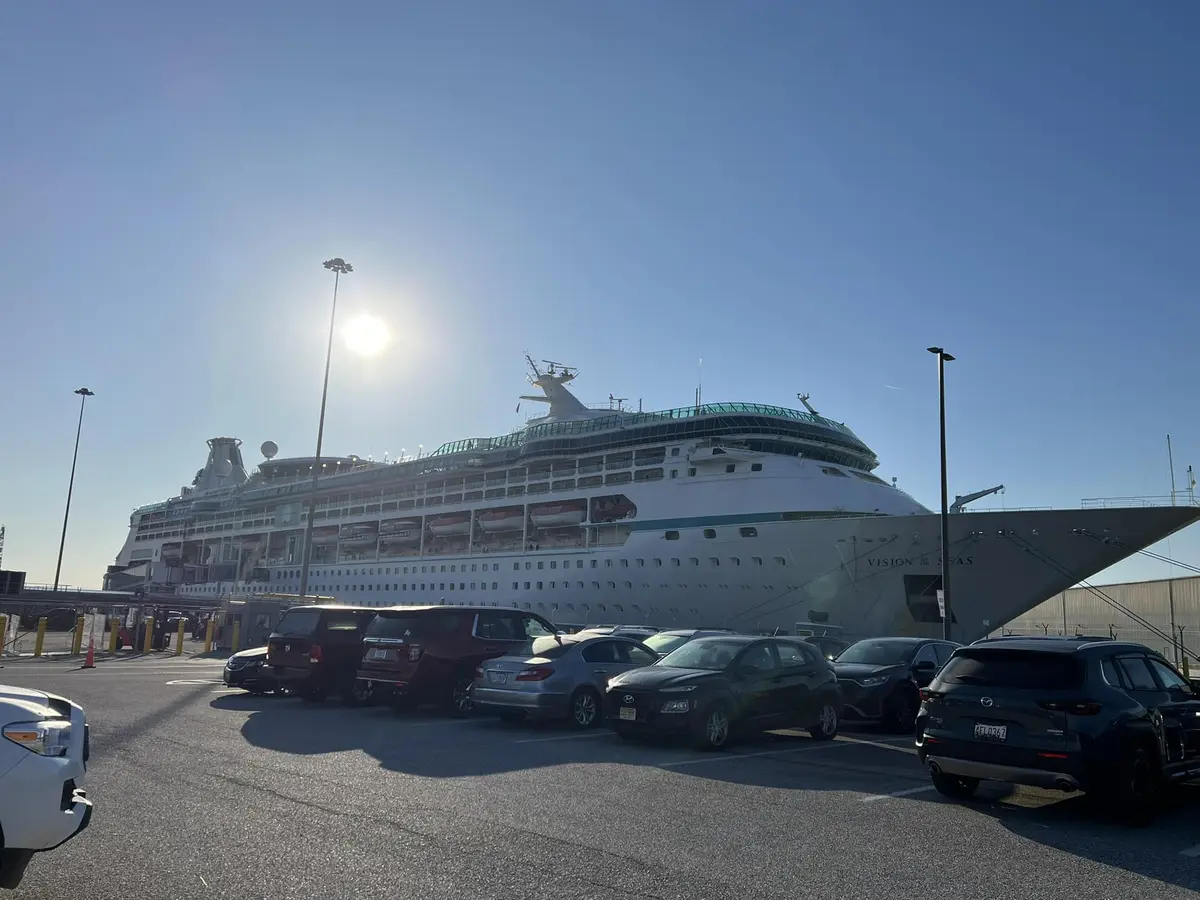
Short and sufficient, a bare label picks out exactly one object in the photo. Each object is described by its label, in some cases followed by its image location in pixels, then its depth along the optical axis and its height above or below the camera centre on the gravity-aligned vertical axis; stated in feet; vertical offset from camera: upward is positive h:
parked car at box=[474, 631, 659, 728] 40.50 -3.40
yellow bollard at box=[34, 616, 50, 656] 87.10 -5.32
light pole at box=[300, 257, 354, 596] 106.63 +21.94
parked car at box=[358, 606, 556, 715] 45.16 -2.53
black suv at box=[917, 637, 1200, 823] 23.12 -2.44
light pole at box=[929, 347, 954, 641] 71.87 +9.02
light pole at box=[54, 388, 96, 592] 184.14 +23.20
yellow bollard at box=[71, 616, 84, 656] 91.26 -5.90
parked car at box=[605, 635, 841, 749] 34.91 -3.14
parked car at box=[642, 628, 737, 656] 54.75 -1.66
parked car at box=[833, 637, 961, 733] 44.11 -2.77
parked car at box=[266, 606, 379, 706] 49.80 -3.17
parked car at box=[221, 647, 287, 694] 51.52 -4.76
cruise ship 90.27 +10.19
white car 13.43 -3.09
